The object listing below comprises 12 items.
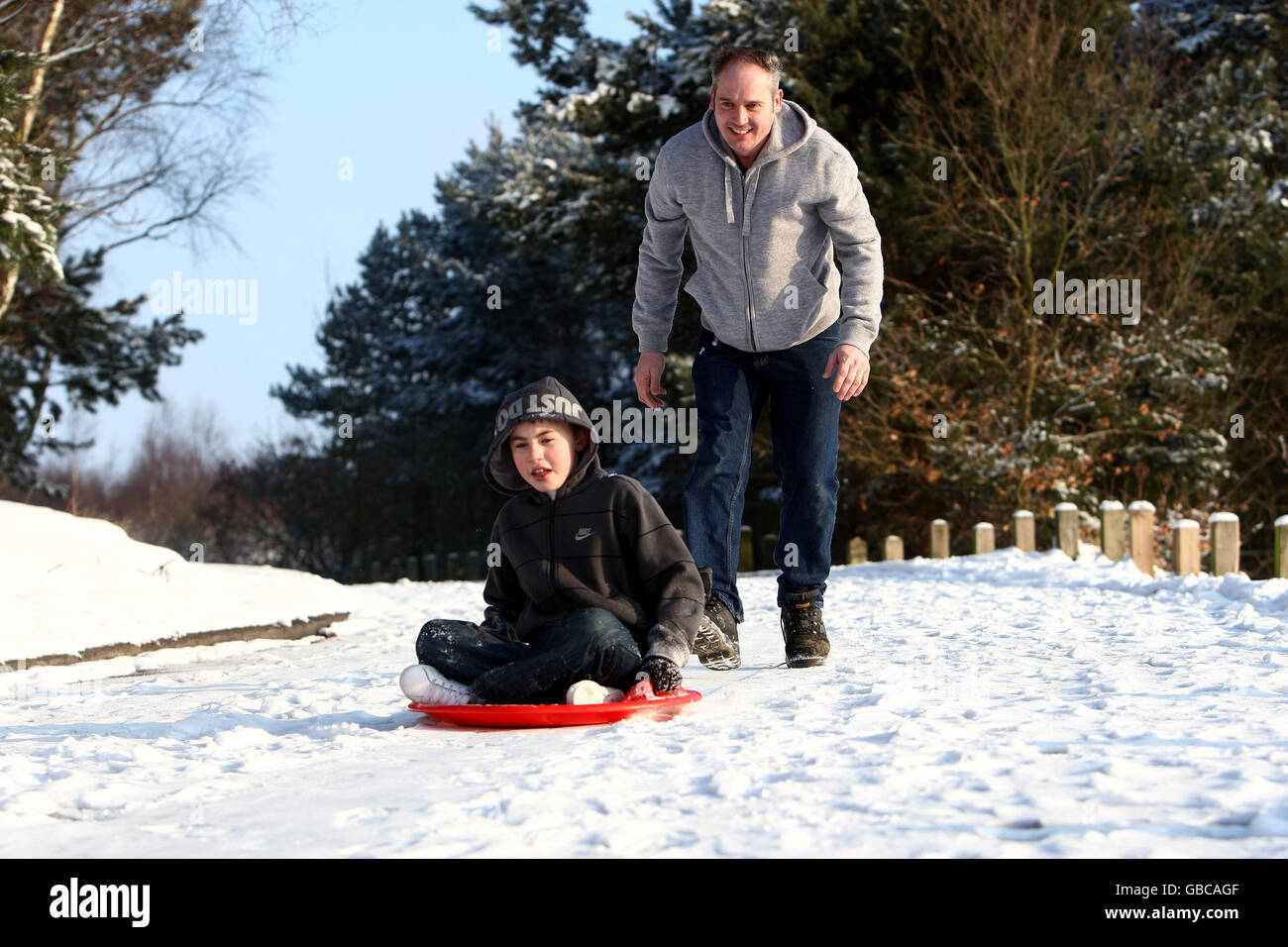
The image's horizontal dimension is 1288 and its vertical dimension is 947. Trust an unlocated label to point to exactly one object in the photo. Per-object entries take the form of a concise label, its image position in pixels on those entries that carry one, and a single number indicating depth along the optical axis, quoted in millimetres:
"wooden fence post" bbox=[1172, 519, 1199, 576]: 9125
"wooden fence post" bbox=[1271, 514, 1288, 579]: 8414
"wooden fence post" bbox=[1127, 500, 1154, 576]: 9547
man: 4637
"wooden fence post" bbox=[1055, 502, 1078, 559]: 10703
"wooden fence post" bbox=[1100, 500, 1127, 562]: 9891
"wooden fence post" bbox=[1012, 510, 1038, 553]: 11391
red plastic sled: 3424
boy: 3666
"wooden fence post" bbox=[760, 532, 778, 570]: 17172
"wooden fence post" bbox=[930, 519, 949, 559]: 12859
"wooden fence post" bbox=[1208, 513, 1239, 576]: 8828
